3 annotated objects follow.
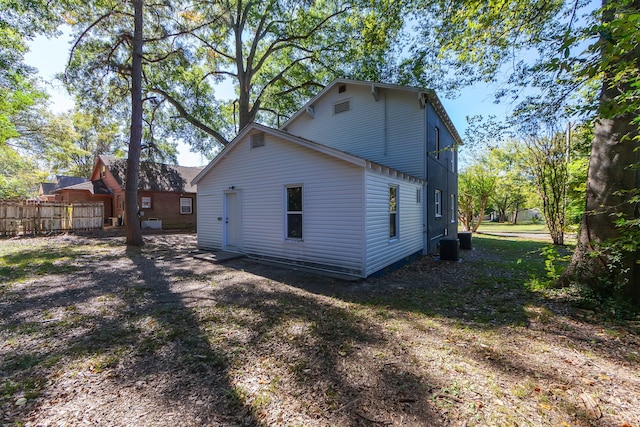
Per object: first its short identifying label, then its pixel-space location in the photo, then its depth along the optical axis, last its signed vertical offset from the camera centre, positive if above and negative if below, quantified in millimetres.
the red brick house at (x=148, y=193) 20000 +1552
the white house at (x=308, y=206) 6875 +165
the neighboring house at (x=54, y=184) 30531 +3621
